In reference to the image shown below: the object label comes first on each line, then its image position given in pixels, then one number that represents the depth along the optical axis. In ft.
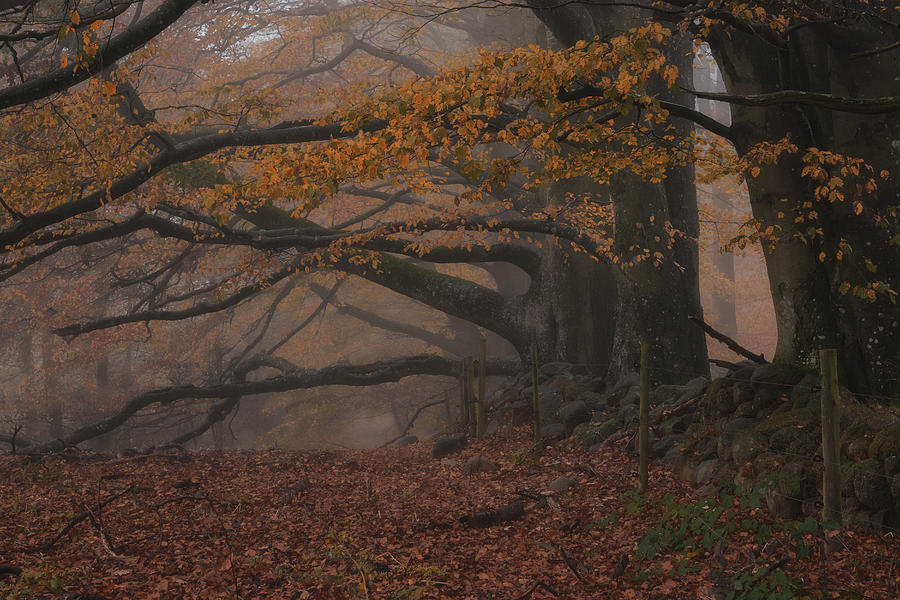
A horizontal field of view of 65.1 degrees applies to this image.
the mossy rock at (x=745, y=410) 23.97
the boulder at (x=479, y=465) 31.35
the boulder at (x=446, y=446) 37.73
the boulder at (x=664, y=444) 26.71
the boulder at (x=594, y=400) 35.04
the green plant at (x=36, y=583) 15.69
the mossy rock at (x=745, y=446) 21.18
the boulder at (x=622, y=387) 34.53
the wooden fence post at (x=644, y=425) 23.27
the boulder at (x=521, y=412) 40.45
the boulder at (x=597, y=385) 37.70
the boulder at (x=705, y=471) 22.63
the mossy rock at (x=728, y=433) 22.66
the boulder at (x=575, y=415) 34.71
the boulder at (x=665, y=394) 31.44
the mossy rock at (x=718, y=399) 24.97
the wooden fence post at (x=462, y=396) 45.32
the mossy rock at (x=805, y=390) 22.33
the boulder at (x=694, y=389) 28.96
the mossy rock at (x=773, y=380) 23.88
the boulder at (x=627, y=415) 30.35
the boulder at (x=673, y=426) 27.68
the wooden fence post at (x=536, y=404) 32.96
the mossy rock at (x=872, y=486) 16.79
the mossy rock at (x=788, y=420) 21.15
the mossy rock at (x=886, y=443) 17.29
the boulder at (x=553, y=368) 42.06
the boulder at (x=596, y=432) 31.55
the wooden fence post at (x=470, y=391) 42.57
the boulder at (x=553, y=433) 34.71
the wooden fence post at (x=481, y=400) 38.91
